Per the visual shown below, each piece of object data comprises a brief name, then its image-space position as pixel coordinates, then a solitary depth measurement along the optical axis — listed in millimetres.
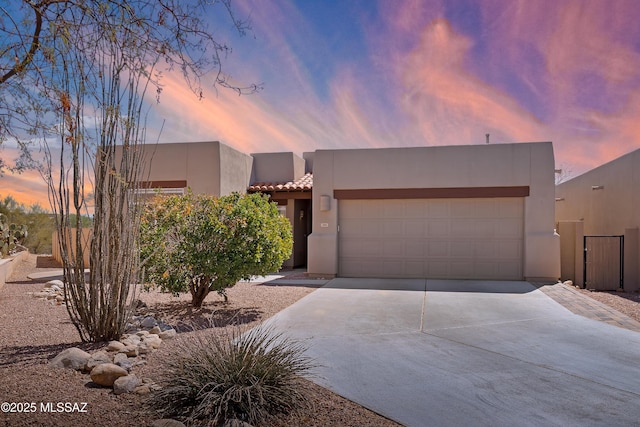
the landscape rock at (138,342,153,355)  6004
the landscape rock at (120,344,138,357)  5749
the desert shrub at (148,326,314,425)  4051
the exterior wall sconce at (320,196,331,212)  15328
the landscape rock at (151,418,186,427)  3775
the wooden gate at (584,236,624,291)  13125
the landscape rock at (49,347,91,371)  5215
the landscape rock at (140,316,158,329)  7504
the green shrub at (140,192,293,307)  8969
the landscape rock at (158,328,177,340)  6895
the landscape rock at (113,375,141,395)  4570
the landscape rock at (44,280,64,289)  11894
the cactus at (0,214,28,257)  17125
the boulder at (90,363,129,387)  4738
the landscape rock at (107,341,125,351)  5844
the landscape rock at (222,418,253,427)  3840
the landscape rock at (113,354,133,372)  5176
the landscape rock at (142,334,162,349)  6268
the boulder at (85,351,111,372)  5148
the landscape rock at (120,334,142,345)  6146
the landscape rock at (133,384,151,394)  4575
